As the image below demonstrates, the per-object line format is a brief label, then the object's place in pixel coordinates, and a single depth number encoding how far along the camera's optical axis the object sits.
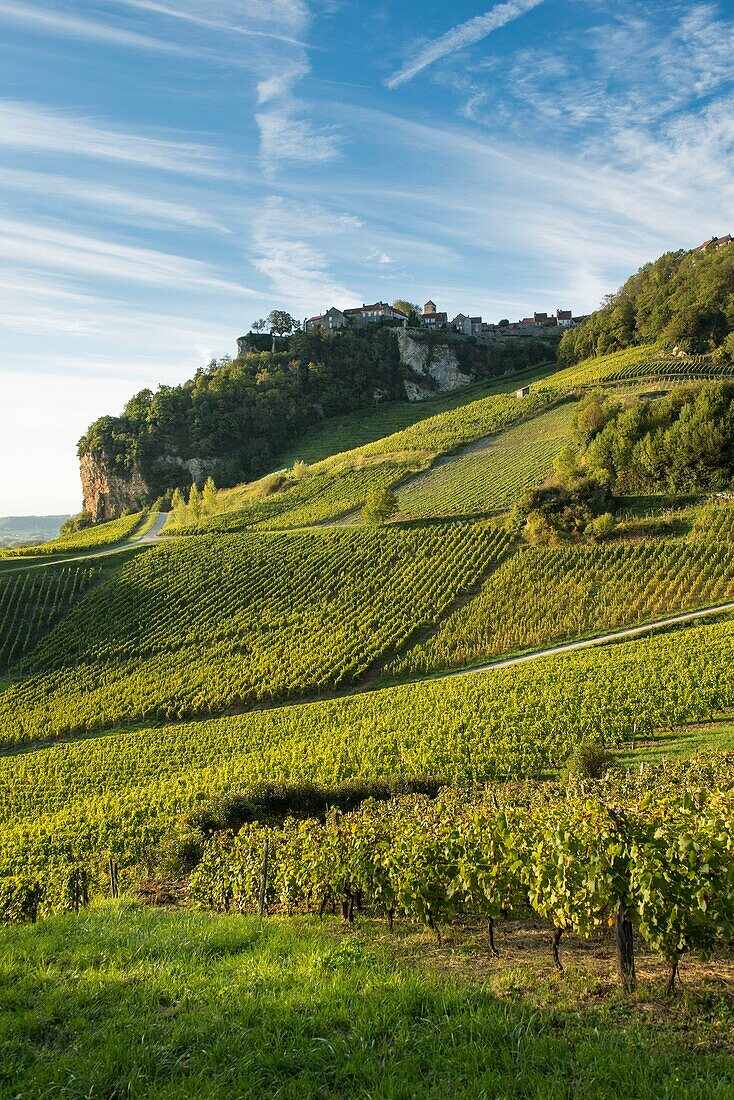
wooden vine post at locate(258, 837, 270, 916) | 10.50
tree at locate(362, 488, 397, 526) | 57.44
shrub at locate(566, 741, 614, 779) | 17.86
